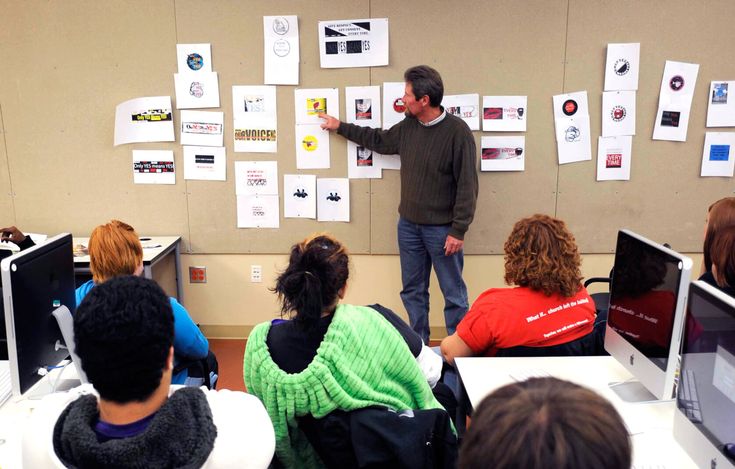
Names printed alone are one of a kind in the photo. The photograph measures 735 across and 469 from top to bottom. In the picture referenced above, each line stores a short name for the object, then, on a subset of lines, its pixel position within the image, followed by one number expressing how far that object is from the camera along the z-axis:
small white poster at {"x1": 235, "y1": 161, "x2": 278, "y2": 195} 3.62
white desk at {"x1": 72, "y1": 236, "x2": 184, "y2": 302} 3.16
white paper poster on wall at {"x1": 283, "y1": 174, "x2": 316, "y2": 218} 3.63
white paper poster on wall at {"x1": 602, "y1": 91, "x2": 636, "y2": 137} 3.49
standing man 3.21
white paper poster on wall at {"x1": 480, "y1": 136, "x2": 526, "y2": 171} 3.54
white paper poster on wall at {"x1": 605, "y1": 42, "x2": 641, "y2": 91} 3.43
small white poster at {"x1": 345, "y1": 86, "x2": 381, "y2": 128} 3.50
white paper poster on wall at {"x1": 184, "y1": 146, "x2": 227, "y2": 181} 3.61
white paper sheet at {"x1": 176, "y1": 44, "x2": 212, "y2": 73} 3.48
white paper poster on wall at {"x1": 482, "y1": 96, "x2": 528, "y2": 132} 3.49
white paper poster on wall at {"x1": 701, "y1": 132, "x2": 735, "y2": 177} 3.55
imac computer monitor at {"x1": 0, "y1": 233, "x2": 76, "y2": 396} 1.48
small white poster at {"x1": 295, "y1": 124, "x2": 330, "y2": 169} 3.57
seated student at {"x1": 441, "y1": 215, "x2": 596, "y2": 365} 1.94
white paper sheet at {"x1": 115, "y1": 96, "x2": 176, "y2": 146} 3.55
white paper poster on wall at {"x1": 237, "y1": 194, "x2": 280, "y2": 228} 3.67
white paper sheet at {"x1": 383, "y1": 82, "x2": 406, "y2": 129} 3.48
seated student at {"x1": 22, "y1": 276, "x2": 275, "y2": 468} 0.97
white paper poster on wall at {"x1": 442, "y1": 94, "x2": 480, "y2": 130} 3.49
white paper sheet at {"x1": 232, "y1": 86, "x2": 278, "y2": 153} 3.53
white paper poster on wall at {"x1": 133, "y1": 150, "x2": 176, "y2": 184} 3.62
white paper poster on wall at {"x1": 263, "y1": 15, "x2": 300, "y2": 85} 3.43
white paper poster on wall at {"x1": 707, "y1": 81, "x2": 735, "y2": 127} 3.48
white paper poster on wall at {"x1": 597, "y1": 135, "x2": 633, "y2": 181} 3.54
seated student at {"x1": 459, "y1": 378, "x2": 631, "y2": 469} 0.67
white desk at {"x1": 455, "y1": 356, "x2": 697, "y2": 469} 1.47
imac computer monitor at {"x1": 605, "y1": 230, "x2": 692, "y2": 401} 1.51
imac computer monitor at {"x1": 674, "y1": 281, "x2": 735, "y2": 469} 1.21
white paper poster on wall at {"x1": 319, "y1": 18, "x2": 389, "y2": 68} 3.42
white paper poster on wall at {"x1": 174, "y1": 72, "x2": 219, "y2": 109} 3.52
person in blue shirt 1.97
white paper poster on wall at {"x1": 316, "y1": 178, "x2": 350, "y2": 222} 3.63
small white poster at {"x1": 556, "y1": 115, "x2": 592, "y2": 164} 3.51
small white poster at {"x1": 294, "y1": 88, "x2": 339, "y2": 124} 3.52
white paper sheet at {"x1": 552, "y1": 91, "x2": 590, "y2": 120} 3.48
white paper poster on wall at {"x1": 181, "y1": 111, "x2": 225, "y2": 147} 3.56
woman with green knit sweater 1.44
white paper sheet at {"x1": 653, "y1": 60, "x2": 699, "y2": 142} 3.47
